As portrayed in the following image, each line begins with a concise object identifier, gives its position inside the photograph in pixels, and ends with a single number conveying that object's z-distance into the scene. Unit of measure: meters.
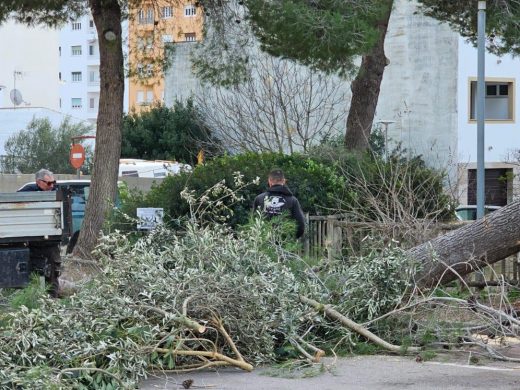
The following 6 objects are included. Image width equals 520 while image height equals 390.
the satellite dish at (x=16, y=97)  60.78
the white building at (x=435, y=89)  36.75
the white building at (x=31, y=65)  70.38
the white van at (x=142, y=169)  34.16
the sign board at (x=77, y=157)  31.98
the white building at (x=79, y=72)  89.88
